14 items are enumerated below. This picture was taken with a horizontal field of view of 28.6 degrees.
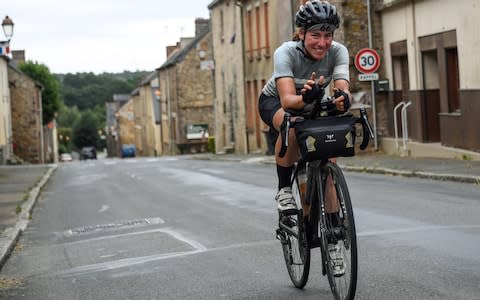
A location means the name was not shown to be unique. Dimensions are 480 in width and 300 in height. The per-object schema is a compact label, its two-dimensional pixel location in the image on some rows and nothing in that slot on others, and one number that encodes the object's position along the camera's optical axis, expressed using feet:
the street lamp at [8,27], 110.73
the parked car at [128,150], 324.99
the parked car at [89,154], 373.36
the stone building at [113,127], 410.19
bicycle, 17.79
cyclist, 19.49
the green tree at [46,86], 273.95
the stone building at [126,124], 347.36
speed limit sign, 76.64
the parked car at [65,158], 379.55
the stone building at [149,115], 262.67
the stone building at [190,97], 215.51
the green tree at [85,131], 502.79
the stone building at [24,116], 200.34
